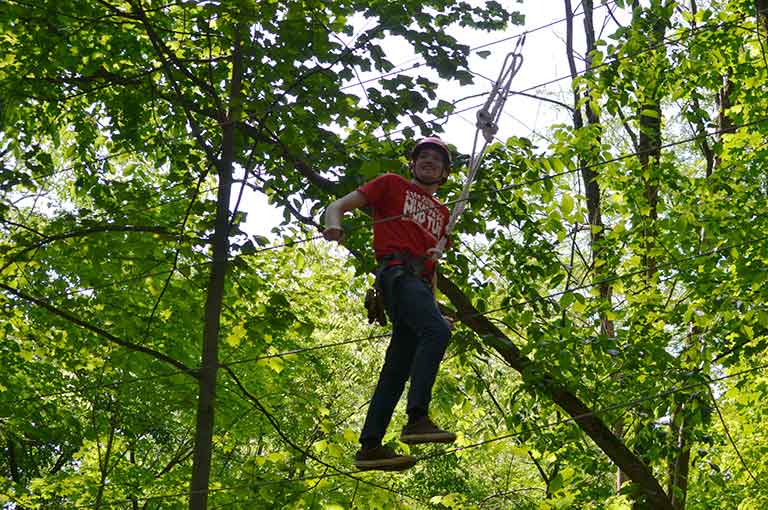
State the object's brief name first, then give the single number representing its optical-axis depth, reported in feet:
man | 26.91
